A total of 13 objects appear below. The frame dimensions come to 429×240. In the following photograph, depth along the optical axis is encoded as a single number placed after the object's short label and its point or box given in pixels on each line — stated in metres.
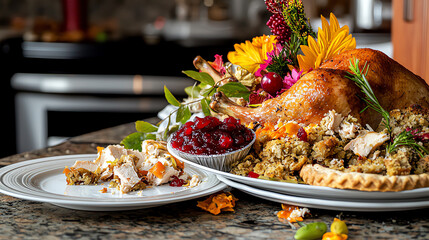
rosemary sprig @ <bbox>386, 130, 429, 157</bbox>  0.88
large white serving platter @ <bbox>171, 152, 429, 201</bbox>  0.82
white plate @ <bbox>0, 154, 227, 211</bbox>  0.84
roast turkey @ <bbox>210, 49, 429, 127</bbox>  0.95
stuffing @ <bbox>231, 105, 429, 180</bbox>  0.87
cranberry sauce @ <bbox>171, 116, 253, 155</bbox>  0.91
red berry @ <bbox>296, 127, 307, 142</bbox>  0.91
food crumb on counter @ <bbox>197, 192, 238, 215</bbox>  0.87
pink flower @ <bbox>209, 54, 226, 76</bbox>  1.13
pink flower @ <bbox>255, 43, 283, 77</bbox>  1.06
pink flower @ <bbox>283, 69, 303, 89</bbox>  1.02
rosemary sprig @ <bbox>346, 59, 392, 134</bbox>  0.93
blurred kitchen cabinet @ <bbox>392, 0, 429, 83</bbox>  1.77
